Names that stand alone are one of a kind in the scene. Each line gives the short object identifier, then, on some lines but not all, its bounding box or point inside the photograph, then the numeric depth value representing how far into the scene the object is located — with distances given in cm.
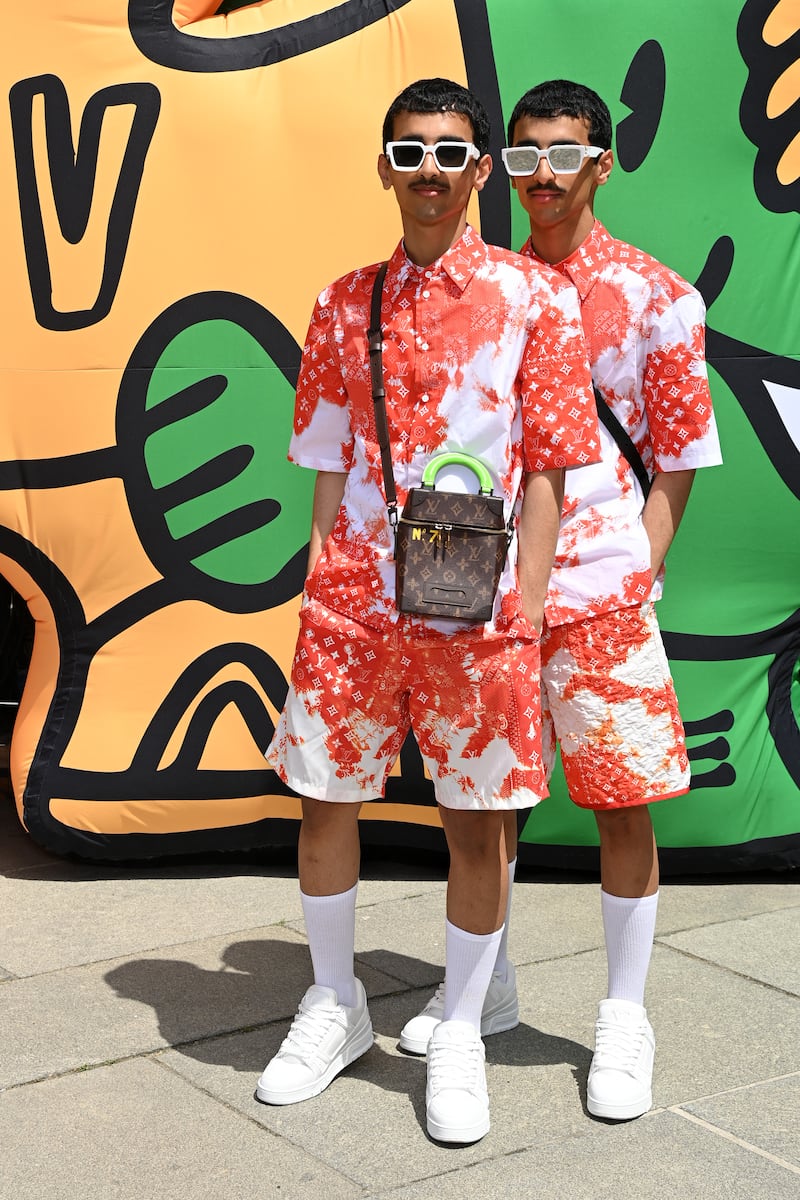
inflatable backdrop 359
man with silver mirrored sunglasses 255
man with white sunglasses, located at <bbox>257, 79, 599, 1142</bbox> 238
